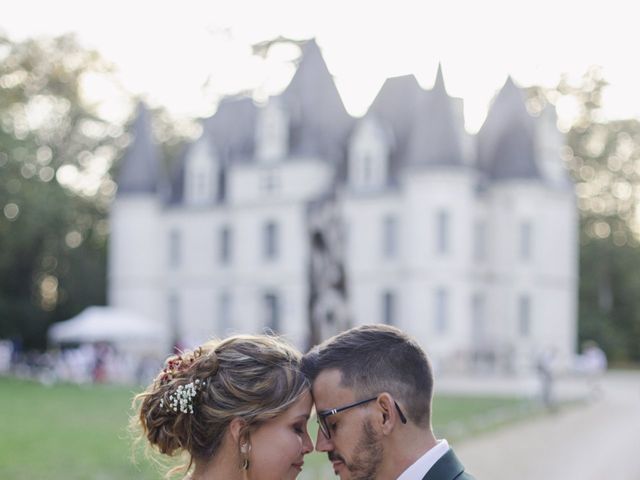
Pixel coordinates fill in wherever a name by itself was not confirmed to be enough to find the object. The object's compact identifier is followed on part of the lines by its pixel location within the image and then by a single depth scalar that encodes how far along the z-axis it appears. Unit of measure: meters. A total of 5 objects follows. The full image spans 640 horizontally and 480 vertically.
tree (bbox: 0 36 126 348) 46.03
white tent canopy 34.88
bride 3.42
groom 3.18
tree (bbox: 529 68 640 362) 51.03
